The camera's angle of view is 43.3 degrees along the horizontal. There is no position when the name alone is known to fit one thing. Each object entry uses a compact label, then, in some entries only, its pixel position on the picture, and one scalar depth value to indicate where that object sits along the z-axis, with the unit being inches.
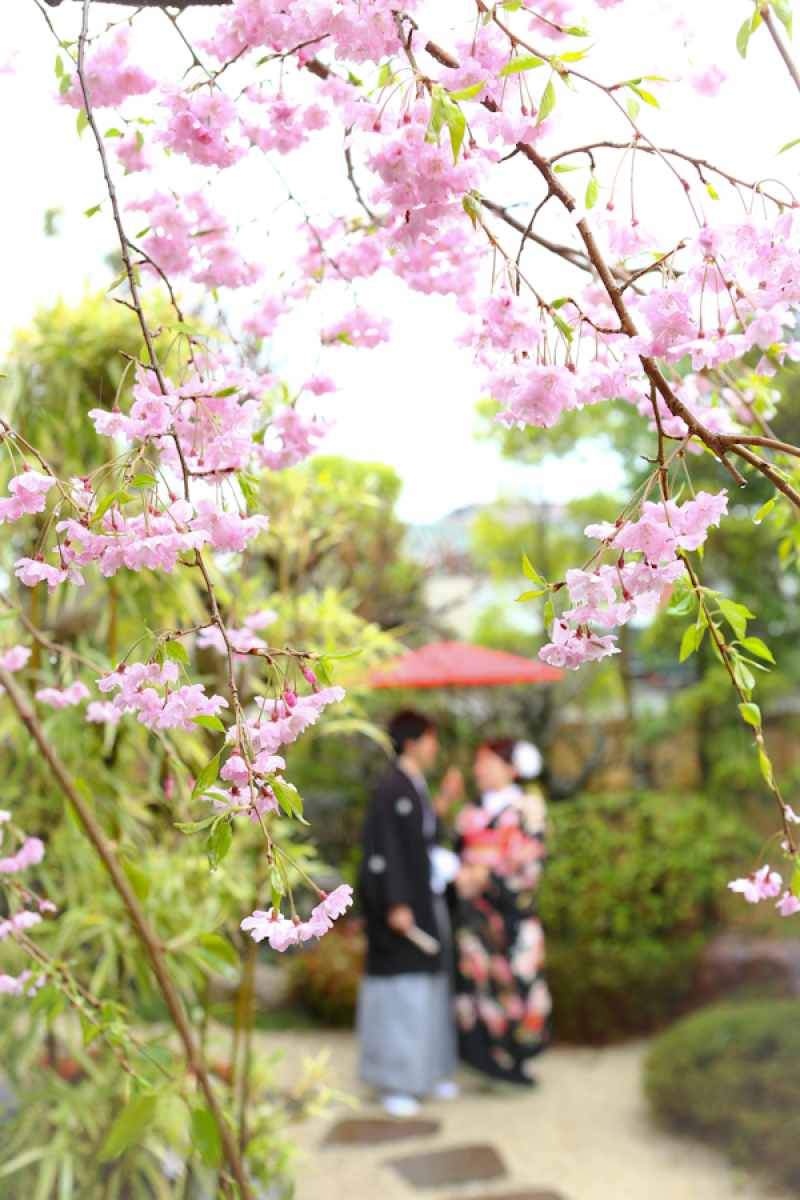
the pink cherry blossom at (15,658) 50.1
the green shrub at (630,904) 157.5
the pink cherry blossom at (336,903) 28.0
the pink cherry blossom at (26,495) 30.0
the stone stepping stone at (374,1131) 122.1
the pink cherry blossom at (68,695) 51.9
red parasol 154.9
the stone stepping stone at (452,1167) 110.3
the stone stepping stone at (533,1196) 106.3
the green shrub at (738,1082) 104.4
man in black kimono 134.3
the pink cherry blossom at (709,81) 41.6
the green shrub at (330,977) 166.7
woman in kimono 141.2
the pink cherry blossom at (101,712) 51.1
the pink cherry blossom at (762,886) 38.2
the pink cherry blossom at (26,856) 47.6
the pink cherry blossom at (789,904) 34.3
